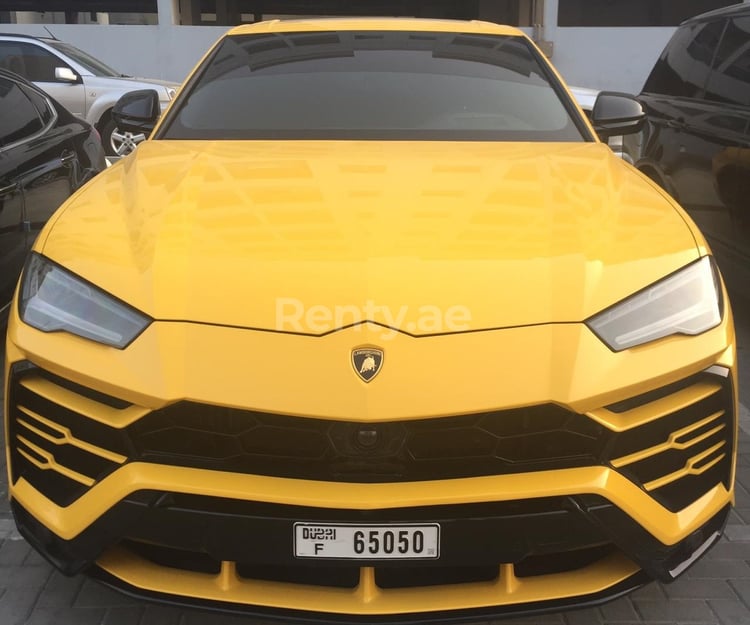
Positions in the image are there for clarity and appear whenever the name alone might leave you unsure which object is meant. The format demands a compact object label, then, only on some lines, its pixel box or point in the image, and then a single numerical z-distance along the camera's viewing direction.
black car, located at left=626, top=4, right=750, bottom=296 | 4.46
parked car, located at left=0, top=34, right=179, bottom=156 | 10.89
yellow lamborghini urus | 1.85
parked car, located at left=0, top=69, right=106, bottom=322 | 4.06
